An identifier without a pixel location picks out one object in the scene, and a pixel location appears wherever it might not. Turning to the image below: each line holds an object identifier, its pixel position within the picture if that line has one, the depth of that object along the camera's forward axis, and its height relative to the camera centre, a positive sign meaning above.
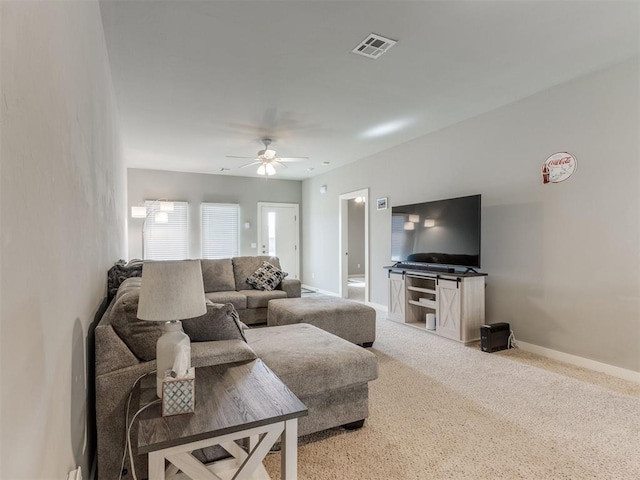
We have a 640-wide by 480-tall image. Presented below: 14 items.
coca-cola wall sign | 3.41 +0.71
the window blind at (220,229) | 7.74 +0.21
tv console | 3.96 -0.77
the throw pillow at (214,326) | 1.93 -0.49
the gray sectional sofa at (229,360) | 1.59 -0.73
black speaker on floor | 3.69 -1.06
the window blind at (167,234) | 7.23 +0.09
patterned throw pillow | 5.26 -0.61
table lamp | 1.39 -0.25
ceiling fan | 4.89 +1.14
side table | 1.17 -0.65
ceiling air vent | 2.62 +1.50
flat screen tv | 3.98 +0.07
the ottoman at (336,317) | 3.59 -0.83
